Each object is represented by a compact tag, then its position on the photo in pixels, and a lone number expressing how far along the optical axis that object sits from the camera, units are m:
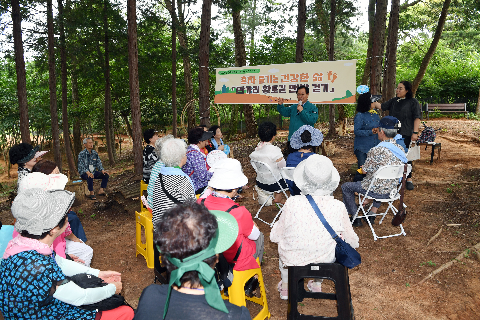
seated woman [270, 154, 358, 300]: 2.56
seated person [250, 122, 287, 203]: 4.88
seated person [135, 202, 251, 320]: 1.30
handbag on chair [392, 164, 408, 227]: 4.13
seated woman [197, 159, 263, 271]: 2.54
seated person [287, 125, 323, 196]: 4.34
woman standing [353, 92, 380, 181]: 5.15
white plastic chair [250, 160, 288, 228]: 4.70
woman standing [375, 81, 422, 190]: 5.42
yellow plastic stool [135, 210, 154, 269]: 3.76
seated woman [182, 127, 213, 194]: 4.27
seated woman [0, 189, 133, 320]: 1.71
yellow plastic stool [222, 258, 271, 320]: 2.61
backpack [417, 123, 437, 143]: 7.85
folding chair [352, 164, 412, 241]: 4.03
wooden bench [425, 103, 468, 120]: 17.55
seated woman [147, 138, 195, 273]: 3.17
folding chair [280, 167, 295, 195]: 4.36
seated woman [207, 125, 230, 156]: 6.11
